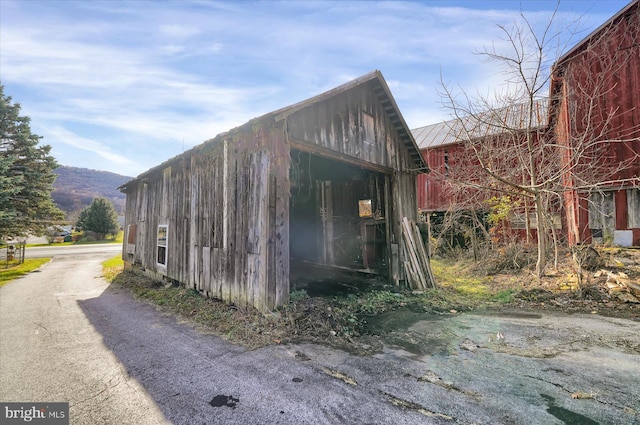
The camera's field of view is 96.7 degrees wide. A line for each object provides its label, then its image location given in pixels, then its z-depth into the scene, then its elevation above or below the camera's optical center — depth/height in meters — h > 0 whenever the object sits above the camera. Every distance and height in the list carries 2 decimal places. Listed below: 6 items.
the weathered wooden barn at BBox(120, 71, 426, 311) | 5.40 +0.64
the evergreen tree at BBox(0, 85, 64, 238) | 14.62 +2.69
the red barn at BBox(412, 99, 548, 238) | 8.06 +2.58
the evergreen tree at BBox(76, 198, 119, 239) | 33.47 +0.66
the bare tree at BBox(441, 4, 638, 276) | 7.20 +2.92
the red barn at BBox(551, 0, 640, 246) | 9.23 +3.42
